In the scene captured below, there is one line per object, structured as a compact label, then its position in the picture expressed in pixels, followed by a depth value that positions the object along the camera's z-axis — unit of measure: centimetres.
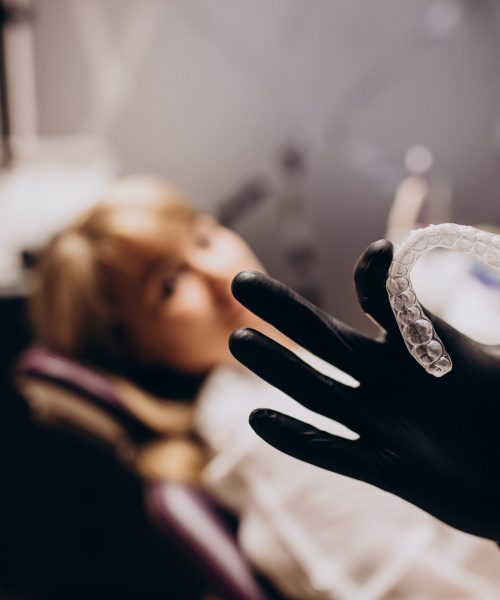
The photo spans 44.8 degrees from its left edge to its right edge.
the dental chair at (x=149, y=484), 86
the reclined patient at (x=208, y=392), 76
